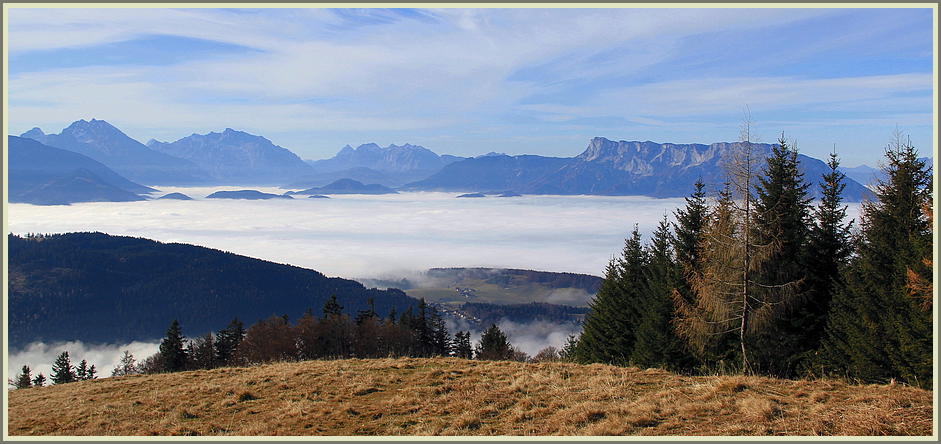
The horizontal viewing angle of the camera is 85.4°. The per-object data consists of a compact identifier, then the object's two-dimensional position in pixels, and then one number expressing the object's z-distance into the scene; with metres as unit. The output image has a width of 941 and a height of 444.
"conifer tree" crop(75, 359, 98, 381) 61.35
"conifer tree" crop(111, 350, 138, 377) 64.19
